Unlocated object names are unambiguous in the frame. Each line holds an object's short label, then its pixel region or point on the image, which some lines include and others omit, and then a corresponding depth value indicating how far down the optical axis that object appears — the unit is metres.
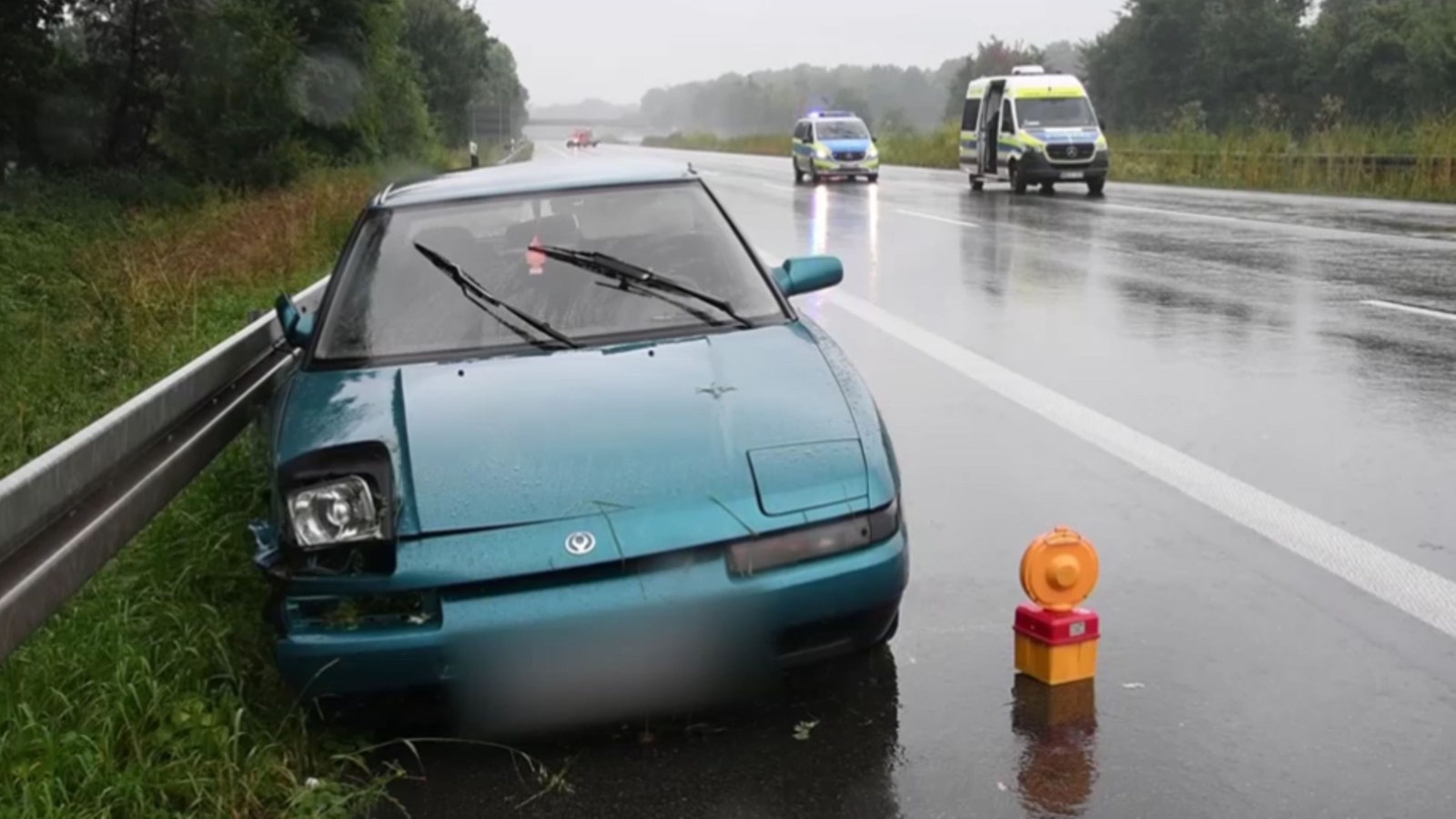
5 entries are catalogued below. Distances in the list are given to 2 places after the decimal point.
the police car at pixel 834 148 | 38.59
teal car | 3.74
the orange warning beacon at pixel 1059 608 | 4.31
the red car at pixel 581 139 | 114.50
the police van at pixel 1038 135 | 29.30
